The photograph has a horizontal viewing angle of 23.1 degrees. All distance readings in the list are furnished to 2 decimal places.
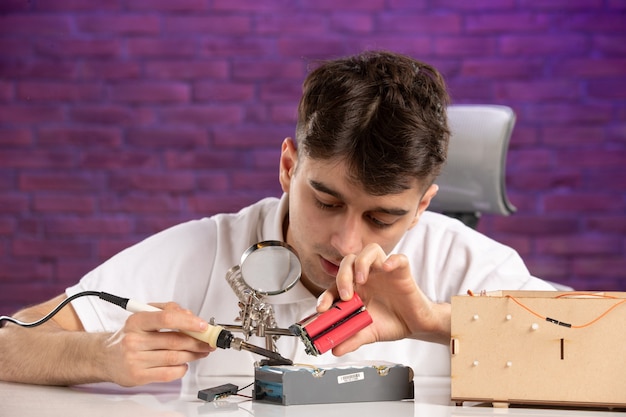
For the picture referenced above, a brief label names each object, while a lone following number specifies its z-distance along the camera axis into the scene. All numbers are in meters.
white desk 1.51
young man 1.63
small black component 1.57
